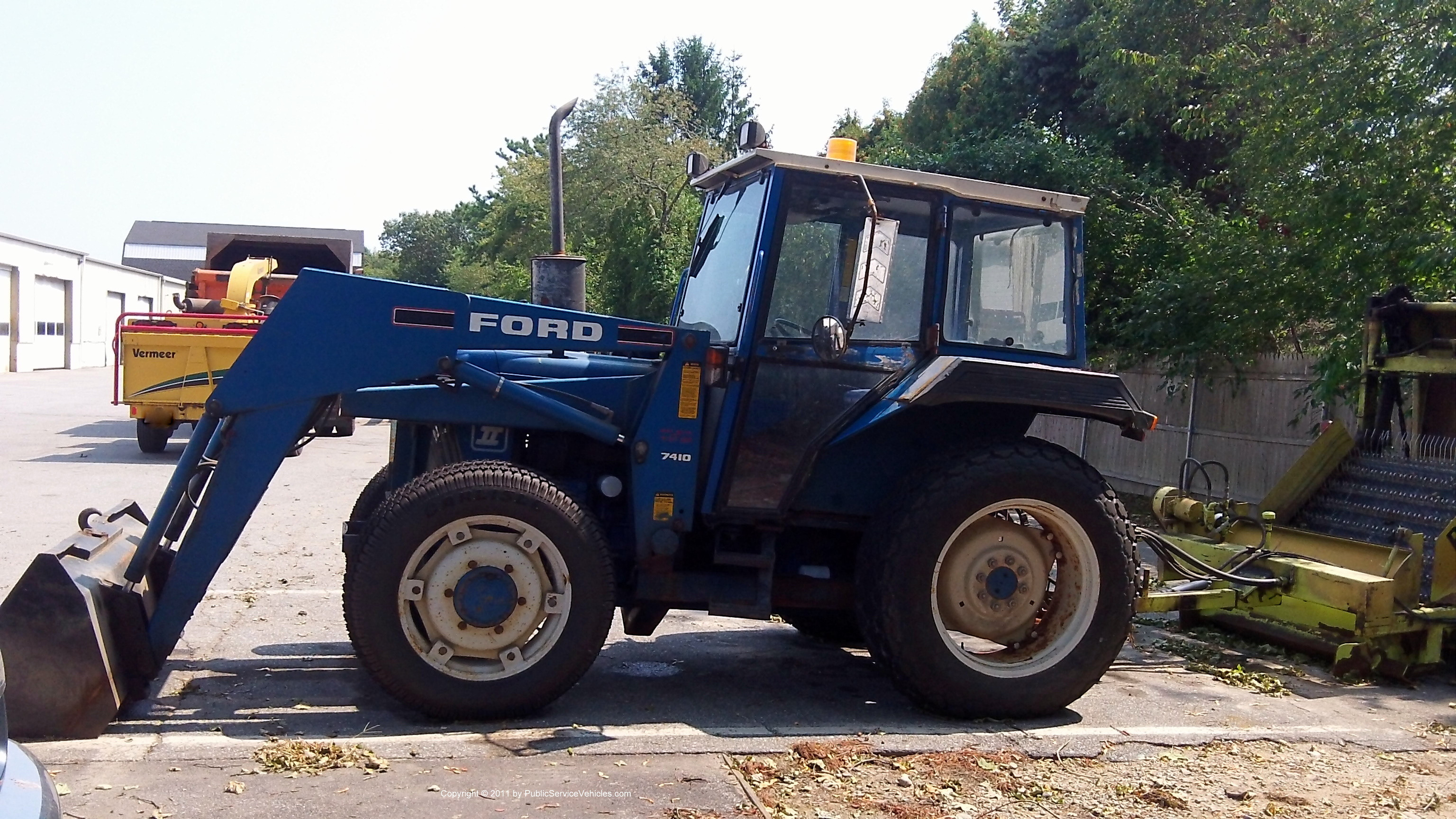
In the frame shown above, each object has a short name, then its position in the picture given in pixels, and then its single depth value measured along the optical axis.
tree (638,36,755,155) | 53.91
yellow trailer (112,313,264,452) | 15.29
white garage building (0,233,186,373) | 36.32
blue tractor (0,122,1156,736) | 5.21
